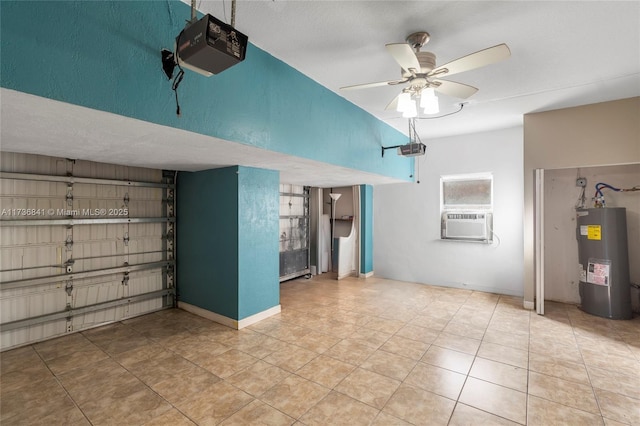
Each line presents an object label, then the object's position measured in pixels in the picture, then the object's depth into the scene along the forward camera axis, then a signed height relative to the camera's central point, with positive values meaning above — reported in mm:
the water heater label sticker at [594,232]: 4023 -241
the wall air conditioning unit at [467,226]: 5281 -204
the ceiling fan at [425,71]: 2030 +1135
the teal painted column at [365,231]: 6496 -352
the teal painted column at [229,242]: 3662 -350
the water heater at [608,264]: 3918 -674
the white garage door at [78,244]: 3117 -355
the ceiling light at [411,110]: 2654 +964
